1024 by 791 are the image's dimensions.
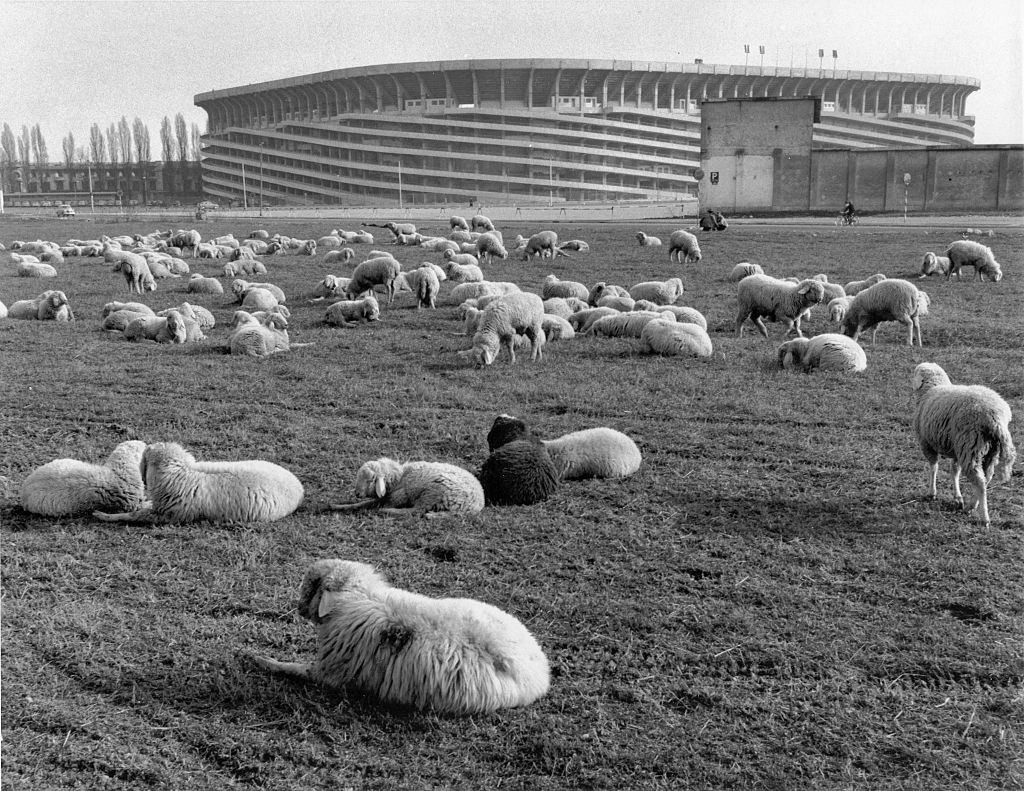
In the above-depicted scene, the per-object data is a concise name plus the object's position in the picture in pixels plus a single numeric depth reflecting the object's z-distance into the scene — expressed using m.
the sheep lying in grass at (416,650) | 4.31
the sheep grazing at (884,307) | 13.53
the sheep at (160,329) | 14.50
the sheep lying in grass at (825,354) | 11.88
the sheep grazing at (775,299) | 14.31
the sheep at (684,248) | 25.98
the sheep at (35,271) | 23.80
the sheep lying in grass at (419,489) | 6.94
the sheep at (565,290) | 18.42
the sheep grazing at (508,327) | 12.62
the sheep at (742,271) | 20.62
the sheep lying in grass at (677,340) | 13.02
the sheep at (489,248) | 27.69
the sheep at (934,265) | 21.31
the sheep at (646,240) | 31.22
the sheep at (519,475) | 7.24
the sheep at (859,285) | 17.27
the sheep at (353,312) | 16.28
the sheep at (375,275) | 18.42
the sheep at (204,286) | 20.66
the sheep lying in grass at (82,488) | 6.91
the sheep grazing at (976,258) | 20.45
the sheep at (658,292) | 18.11
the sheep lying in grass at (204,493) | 6.75
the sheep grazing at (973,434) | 6.65
